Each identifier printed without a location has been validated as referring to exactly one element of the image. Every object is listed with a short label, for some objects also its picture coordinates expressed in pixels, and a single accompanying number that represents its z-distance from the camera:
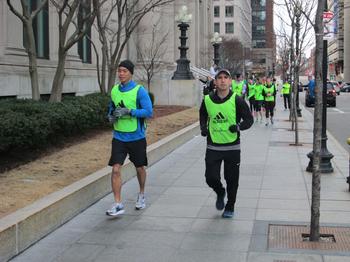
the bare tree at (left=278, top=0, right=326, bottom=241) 5.80
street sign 8.61
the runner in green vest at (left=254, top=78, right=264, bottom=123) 21.80
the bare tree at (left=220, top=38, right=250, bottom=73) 76.03
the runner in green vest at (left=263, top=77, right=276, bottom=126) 21.11
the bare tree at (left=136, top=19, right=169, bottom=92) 30.85
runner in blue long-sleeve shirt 6.81
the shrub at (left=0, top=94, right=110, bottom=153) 8.84
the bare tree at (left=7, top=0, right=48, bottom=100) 12.16
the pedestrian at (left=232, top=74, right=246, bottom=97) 24.27
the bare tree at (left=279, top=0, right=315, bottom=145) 17.22
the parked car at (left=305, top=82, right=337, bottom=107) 36.53
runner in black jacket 6.51
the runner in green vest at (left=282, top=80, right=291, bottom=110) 31.59
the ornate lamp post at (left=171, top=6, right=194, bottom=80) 29.66
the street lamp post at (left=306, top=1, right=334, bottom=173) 9.99
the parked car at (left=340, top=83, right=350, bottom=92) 80.24
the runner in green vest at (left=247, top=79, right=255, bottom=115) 23.22
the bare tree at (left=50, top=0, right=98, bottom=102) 13.09
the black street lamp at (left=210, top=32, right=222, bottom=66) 40.64
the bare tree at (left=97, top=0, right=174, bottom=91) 17.42
